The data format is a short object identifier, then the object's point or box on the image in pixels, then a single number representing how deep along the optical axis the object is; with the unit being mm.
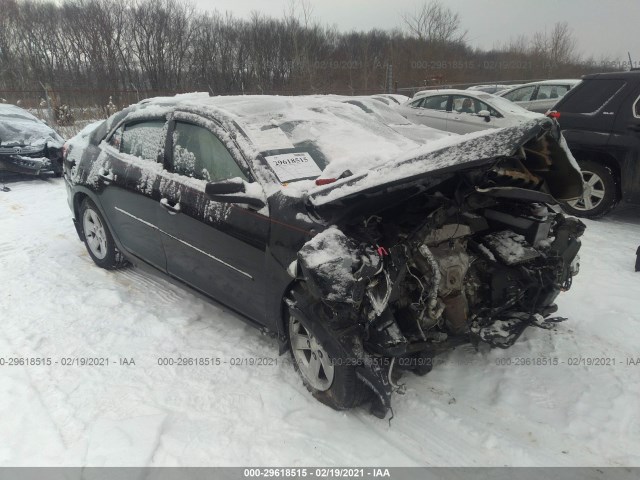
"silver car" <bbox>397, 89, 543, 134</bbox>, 9445
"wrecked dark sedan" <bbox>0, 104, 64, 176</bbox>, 8570
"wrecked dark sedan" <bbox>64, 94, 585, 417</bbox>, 2301
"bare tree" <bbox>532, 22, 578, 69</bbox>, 35781
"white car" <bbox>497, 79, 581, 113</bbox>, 11984
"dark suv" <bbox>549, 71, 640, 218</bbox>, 5438
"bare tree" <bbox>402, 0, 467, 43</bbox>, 34000
